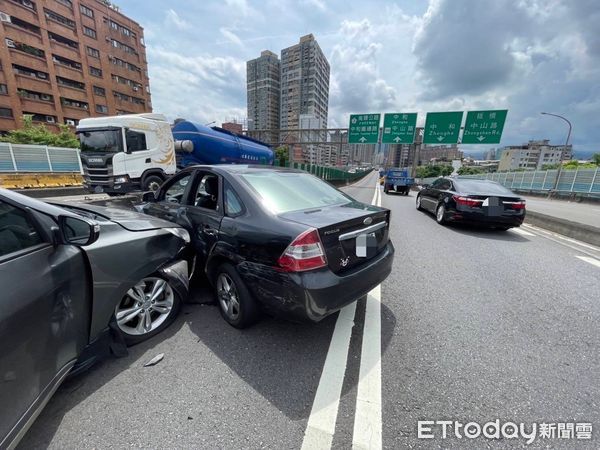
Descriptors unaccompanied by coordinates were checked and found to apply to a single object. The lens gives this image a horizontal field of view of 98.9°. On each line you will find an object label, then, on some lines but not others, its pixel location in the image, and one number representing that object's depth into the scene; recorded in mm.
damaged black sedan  2092
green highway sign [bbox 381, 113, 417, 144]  20422
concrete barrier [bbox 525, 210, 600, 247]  5738
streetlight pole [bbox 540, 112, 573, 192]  21094
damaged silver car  1306
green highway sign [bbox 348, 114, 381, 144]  21125
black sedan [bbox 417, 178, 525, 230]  6125
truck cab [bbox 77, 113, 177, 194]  8977
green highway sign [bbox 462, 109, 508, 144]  18053
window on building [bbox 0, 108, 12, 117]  29000
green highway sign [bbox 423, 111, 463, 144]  19234
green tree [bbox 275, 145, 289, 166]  48475
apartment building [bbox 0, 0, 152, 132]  29508
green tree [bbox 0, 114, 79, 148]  24156
